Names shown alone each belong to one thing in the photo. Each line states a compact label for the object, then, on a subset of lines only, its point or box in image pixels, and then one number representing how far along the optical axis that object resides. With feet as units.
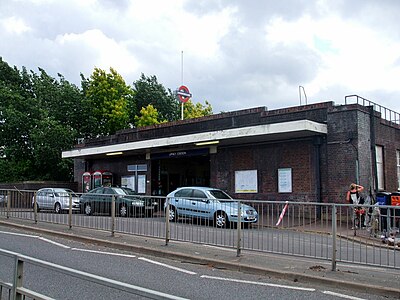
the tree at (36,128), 121.60
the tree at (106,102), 138.72
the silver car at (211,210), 32.35
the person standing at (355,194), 57.98
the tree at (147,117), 143.74
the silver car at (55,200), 45.68
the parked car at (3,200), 53.26
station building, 66.39
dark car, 39.14
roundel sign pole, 117.19
